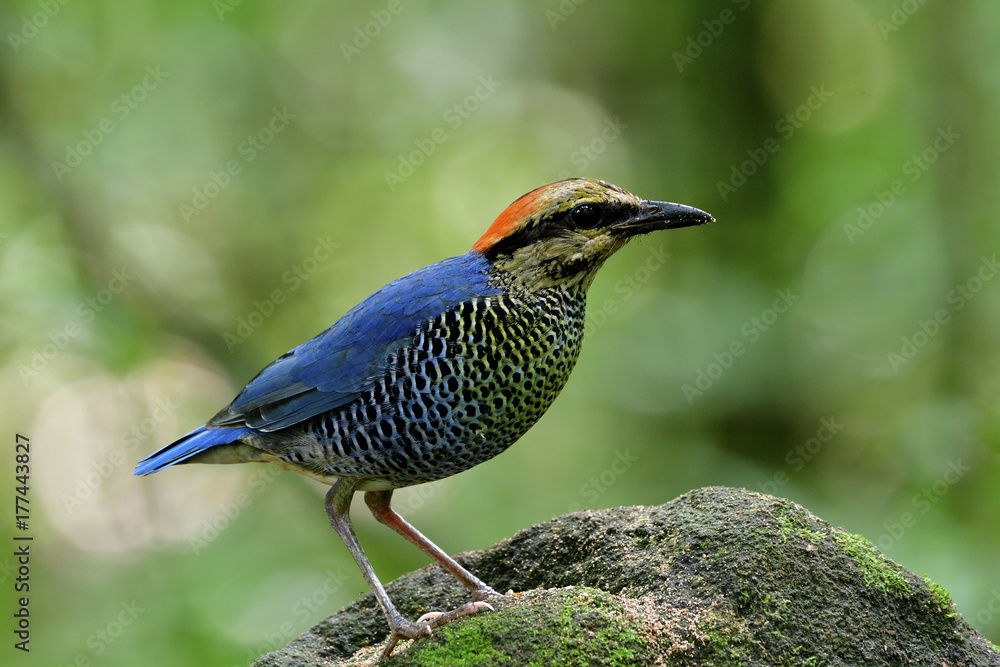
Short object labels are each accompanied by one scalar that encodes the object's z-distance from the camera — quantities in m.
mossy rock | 6.93
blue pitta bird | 7.80
